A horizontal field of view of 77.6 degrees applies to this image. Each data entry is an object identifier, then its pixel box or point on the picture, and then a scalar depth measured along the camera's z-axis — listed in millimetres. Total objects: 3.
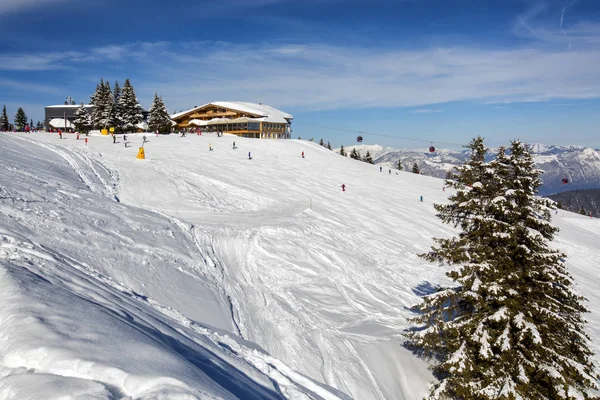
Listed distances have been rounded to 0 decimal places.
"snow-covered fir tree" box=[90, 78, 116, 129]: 63969
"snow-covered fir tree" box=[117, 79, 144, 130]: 65438
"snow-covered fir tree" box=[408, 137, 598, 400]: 9906
